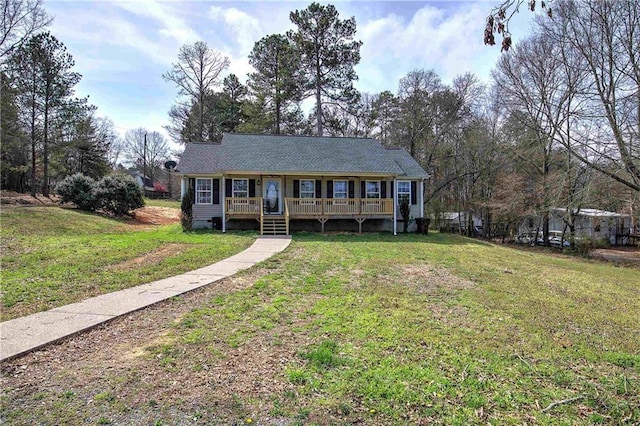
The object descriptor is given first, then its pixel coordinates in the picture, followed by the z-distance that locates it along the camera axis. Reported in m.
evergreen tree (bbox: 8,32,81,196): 20.94
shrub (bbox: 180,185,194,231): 16.00
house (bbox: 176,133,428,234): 16.47
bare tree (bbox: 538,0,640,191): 13.45
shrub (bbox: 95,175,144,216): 19.93
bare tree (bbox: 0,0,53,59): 18.03
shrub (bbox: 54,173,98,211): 19.52
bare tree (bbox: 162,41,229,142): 29.75
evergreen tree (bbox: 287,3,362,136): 26.22
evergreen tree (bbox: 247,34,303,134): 27.44
